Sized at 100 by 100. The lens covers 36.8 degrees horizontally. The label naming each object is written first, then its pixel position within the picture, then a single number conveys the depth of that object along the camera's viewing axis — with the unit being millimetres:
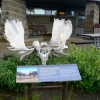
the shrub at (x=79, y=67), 2727
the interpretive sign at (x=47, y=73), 2067
